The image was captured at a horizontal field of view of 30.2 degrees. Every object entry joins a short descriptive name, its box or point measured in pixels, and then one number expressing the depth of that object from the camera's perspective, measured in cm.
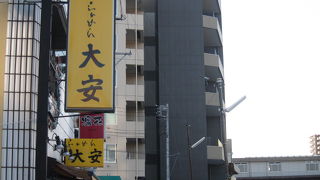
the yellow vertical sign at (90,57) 1441
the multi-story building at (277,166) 8894
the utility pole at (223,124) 2910
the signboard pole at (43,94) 1330
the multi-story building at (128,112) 4912
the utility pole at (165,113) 3719
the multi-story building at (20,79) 1506
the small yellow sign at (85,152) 2402
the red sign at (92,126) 2884
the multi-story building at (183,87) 4781
